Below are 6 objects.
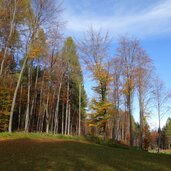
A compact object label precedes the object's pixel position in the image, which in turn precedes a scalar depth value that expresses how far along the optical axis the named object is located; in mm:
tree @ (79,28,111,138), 17759
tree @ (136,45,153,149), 19782
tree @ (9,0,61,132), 16406
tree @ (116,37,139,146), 19818
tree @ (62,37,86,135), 25485
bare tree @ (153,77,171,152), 27276
